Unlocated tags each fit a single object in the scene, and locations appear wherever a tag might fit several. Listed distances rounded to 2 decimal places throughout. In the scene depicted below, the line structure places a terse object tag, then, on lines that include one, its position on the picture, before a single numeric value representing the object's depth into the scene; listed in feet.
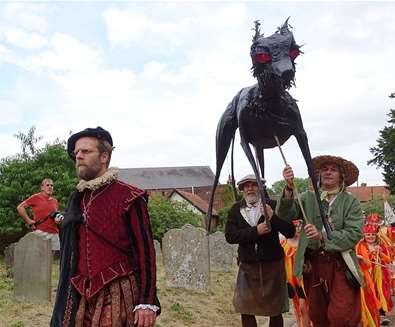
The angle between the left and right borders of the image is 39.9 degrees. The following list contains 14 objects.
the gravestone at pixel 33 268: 25.80
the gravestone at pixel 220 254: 41.11
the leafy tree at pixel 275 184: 238.27
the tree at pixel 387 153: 119.75
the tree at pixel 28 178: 55.26
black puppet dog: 13.05
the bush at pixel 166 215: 92.22
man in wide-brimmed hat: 15.05
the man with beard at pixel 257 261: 16.47
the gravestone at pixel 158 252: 50.01
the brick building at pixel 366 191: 238.89
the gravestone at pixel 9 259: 33.96
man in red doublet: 11.25
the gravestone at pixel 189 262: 30.04
